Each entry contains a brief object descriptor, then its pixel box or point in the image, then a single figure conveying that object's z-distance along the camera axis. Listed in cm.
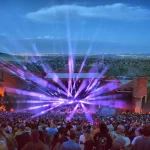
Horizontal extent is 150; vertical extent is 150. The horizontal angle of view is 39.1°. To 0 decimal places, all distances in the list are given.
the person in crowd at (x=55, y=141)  346
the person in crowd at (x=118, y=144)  270
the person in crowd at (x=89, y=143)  321
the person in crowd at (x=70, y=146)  283
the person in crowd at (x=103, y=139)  312
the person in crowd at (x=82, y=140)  344
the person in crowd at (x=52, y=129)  414
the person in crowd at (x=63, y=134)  345
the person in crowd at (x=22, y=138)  330
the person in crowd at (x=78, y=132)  407
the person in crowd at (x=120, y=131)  351
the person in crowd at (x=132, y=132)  425
